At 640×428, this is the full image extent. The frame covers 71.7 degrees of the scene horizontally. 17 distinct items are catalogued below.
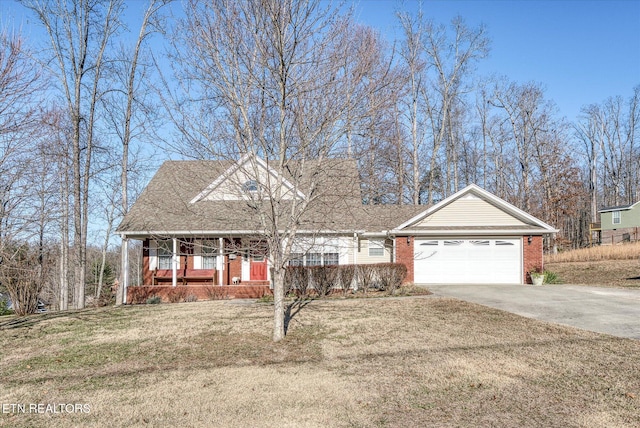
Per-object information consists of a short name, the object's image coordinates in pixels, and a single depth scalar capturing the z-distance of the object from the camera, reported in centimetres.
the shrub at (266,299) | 1422
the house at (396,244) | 1680
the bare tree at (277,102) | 745
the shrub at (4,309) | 1467
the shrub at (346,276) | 1490
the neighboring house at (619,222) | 3881
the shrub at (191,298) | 1567
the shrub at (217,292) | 1597
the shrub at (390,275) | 1502
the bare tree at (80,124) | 1673
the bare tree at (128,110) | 1819
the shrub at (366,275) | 1508
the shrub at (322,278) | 1481
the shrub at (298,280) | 1477
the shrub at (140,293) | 1630
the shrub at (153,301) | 1560
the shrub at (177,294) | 1589
